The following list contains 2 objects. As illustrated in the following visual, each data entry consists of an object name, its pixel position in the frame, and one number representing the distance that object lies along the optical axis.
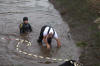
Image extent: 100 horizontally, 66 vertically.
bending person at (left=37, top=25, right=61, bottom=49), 10.62
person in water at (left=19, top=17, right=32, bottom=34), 12.42
